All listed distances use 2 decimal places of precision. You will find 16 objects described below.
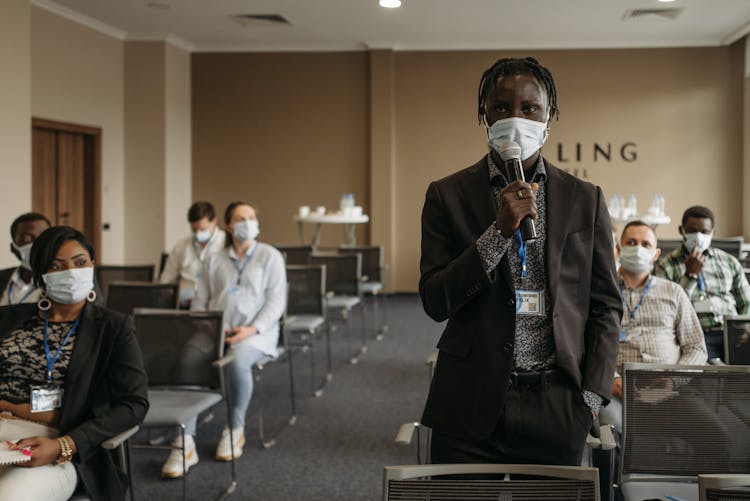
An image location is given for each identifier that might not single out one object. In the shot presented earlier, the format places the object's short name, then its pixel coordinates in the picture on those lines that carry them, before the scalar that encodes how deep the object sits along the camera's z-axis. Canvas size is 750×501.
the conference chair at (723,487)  1.42
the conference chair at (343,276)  6.96
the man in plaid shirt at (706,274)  4.54
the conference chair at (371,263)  8.07
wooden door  9.21
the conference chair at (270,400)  4.56
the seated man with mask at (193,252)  5.57
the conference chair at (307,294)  5.71
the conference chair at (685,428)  2.53
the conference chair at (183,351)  3.74
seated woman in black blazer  2.49
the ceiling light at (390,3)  8.65
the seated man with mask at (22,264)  4.03
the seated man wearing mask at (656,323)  3.51
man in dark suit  1.51
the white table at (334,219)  9.19
